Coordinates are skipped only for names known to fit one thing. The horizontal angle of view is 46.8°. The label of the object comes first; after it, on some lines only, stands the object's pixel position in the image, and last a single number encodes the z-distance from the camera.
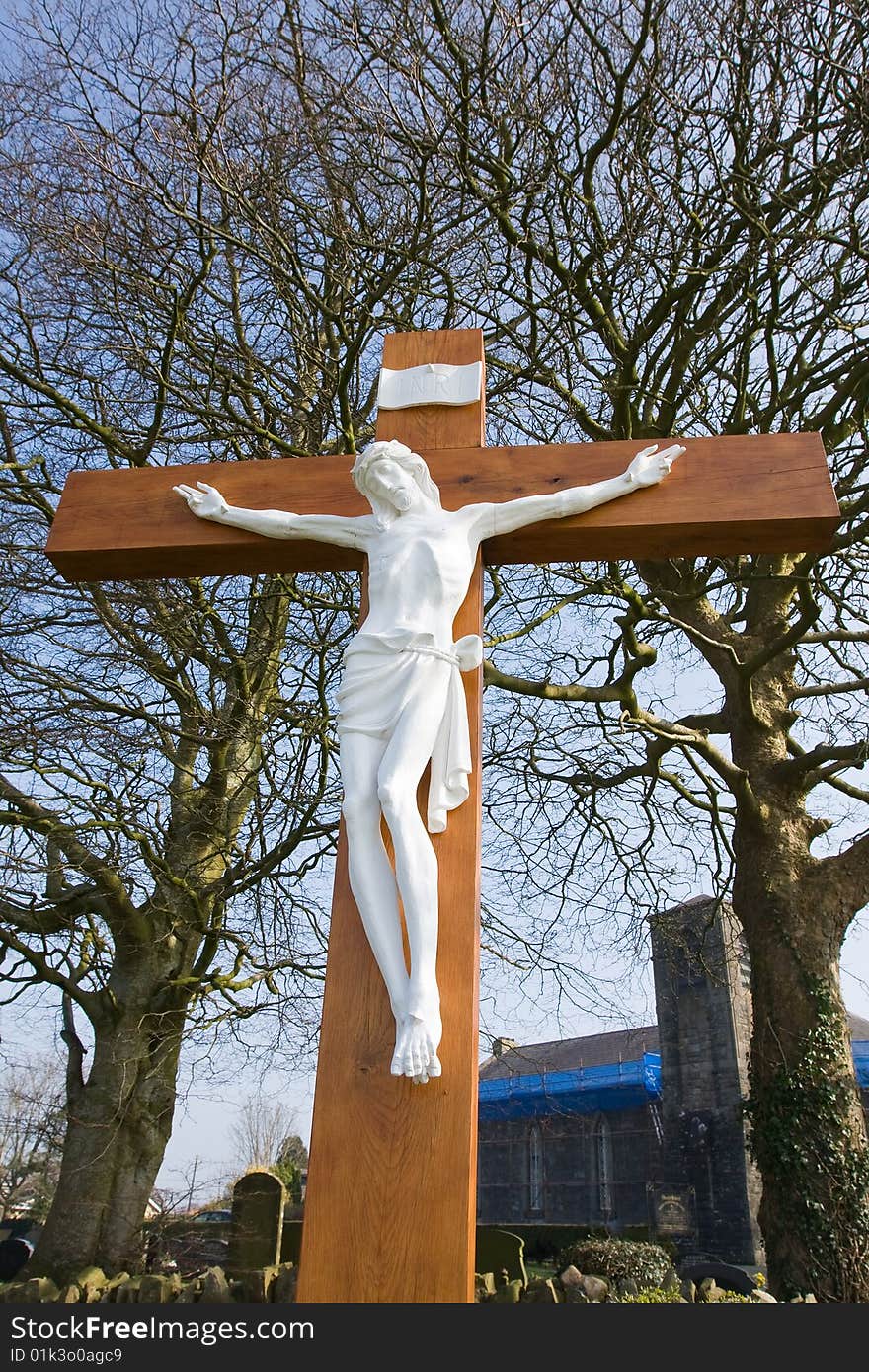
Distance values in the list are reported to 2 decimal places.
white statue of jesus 2.45
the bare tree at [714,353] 6.35
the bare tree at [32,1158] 7.84
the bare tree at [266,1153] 20.55
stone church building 21.64
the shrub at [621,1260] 9.20
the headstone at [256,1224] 8.44
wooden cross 2.14
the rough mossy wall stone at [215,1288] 5.58
